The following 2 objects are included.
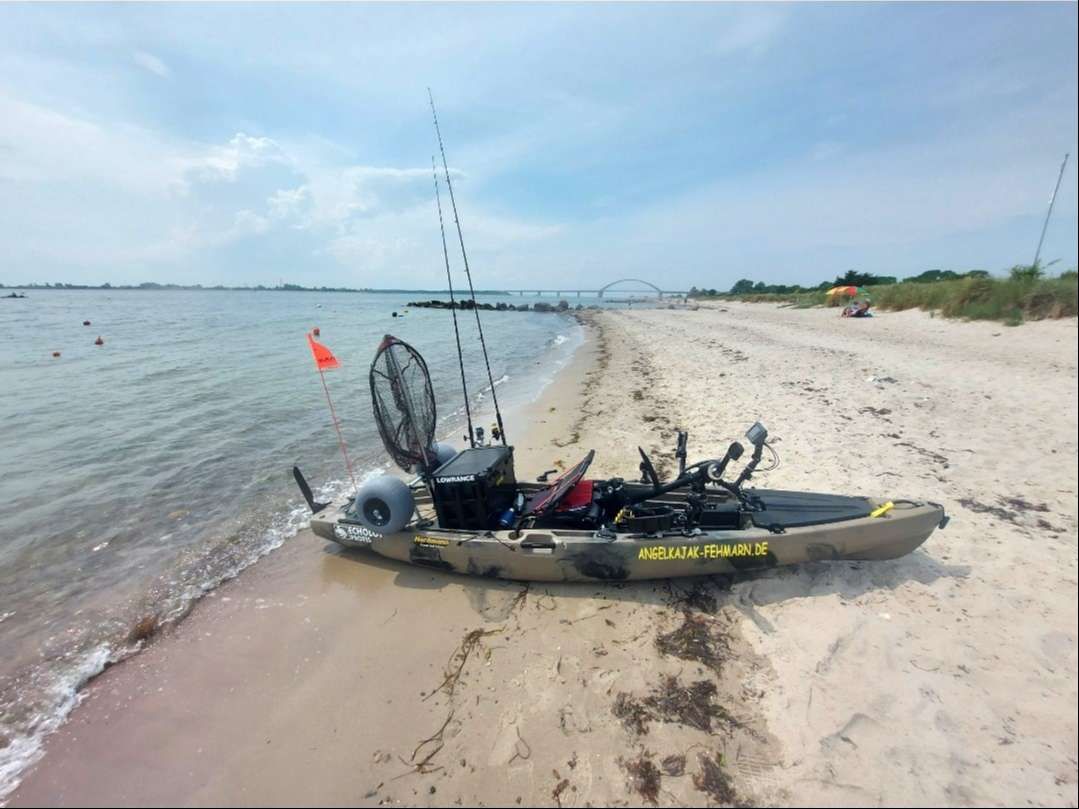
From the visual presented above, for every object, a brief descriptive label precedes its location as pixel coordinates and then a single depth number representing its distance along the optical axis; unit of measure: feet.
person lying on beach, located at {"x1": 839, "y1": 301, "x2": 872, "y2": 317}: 80.59
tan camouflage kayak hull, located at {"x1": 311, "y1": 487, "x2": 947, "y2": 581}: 15.52
